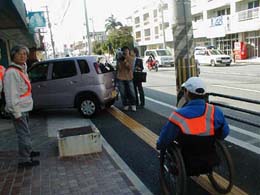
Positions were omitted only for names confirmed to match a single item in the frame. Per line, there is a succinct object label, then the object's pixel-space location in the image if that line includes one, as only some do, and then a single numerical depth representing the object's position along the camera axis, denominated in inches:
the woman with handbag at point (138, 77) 289.9
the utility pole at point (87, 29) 865.7
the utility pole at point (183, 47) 187.5
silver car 256.3
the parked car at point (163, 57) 933.5
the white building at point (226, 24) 969.7
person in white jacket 140.3
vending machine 990.9
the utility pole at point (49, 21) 1319.5
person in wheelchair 100.4
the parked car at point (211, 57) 843.2
